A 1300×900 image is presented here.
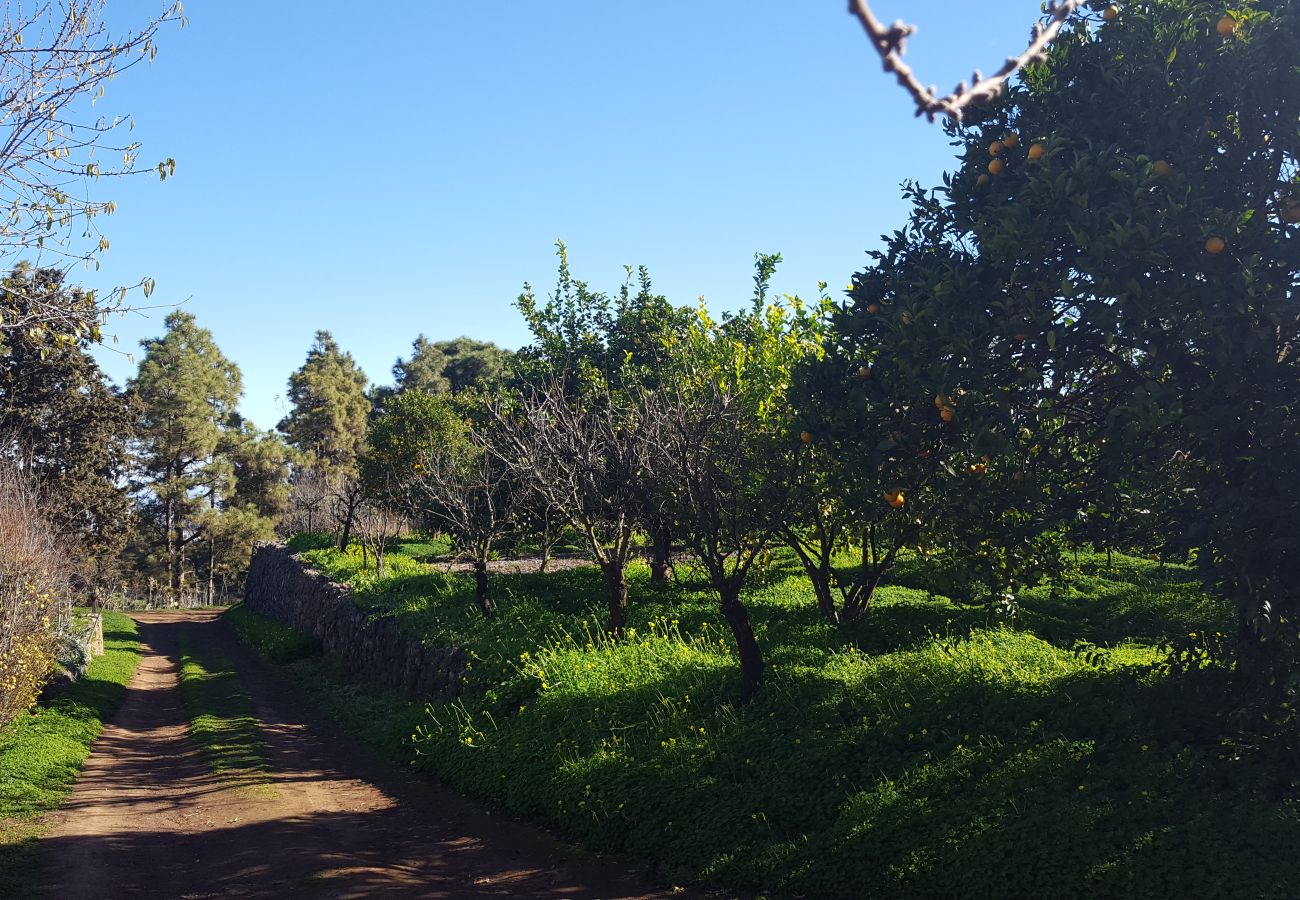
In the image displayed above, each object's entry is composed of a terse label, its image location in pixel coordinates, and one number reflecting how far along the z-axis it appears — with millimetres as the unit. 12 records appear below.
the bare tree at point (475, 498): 18344
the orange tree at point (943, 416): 7676
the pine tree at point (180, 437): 46000
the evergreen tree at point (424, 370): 67875
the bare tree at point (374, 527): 25511
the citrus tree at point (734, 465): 11477
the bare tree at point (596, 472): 12859
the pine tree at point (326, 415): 57500
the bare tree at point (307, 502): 39181
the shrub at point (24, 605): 14086
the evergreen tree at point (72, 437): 27812
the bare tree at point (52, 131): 6305
